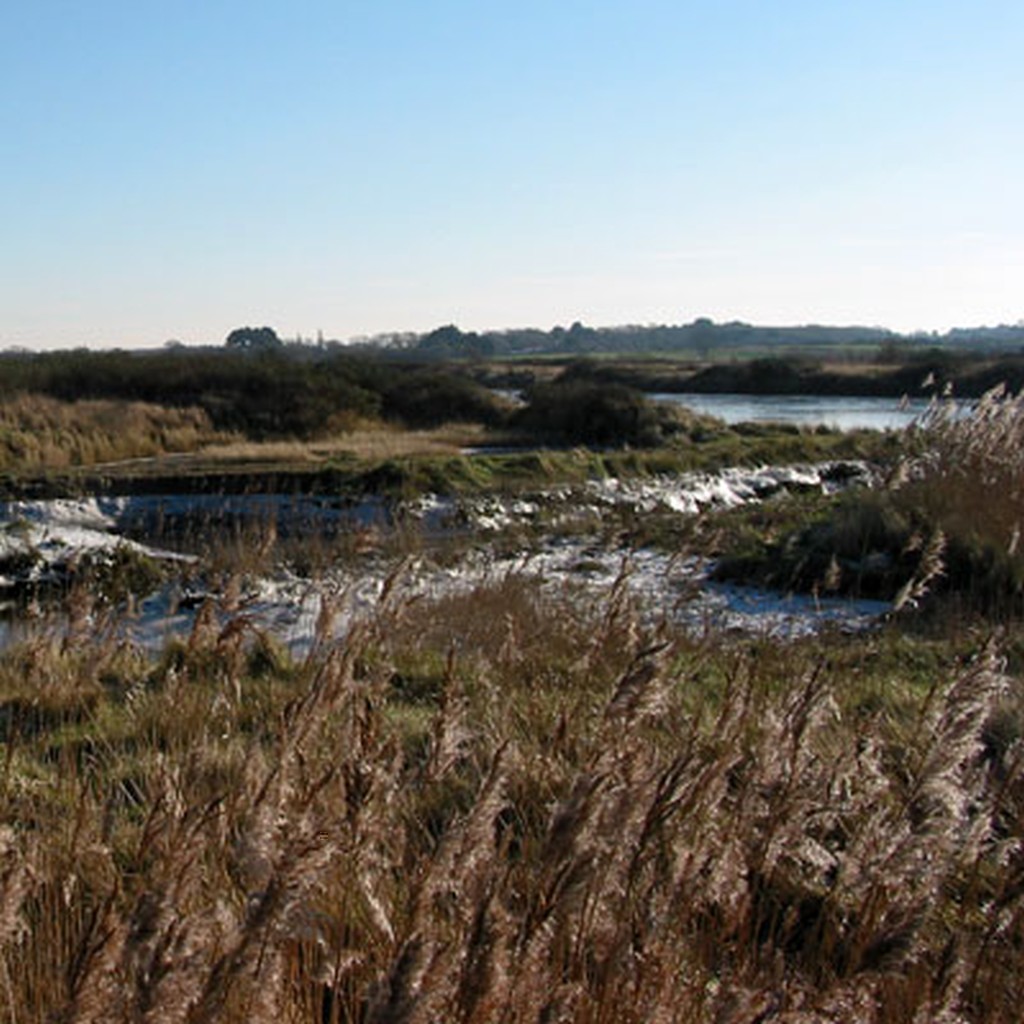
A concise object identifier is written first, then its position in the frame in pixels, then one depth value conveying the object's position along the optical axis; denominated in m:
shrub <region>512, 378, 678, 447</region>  30.38
